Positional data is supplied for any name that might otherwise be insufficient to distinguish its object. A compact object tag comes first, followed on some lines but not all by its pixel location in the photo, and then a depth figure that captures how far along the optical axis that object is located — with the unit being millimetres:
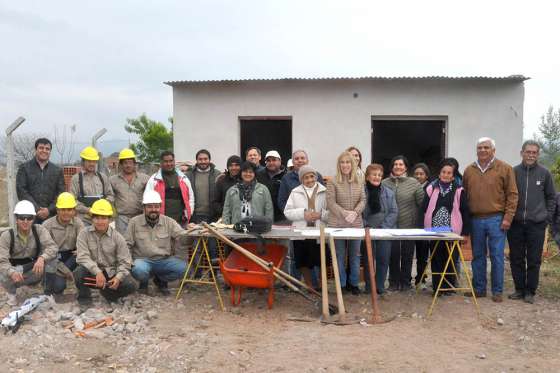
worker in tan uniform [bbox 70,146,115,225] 5777
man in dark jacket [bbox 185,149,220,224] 6230
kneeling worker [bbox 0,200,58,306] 5090
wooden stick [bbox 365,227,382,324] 4789
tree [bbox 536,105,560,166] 24984
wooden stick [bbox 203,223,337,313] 4859
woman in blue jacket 5594
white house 8906
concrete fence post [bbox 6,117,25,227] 5980
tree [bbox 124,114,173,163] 20859
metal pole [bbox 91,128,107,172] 7512
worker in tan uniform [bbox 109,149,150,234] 5922
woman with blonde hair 5348
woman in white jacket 5508
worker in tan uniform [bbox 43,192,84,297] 5340
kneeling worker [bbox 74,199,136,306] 5059
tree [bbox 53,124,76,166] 13408
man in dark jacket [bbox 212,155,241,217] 6008
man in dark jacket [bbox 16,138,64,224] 5785
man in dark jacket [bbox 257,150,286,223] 6148
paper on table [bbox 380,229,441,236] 4945
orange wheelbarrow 4879
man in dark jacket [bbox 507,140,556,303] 5371
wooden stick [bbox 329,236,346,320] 4738
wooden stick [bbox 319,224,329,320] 4801
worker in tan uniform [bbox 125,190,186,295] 5441
